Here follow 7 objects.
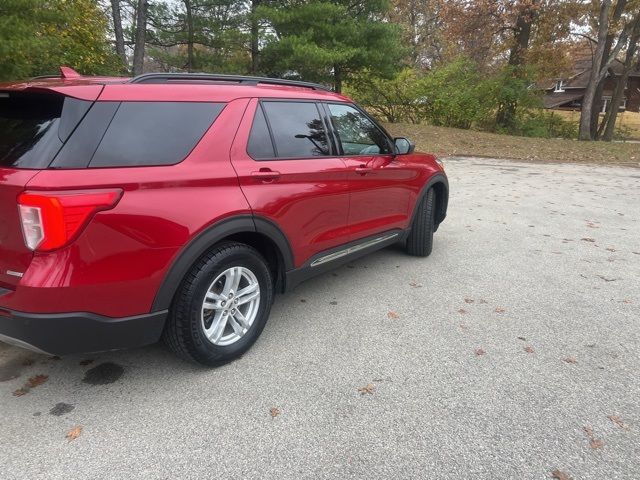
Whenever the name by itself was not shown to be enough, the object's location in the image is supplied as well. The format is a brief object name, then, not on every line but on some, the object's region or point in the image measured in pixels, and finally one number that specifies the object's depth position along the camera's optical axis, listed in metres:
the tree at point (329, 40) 14.09
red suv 2.14
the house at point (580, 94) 48.16
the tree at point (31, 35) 5.20
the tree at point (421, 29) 32.72
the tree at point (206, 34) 16.50
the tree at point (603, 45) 18.28
